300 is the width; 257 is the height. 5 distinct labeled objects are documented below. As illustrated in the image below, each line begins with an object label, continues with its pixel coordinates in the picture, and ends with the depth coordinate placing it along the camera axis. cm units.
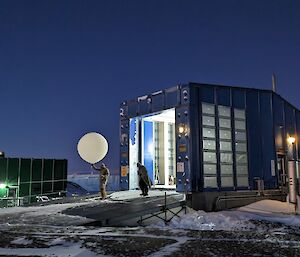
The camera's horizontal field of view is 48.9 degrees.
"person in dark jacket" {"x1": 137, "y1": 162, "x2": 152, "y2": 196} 1516
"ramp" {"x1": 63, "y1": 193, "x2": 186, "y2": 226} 1050
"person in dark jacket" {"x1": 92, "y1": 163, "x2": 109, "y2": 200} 1516
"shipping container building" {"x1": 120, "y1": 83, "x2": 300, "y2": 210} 1546
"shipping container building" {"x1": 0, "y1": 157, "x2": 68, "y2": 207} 2467
